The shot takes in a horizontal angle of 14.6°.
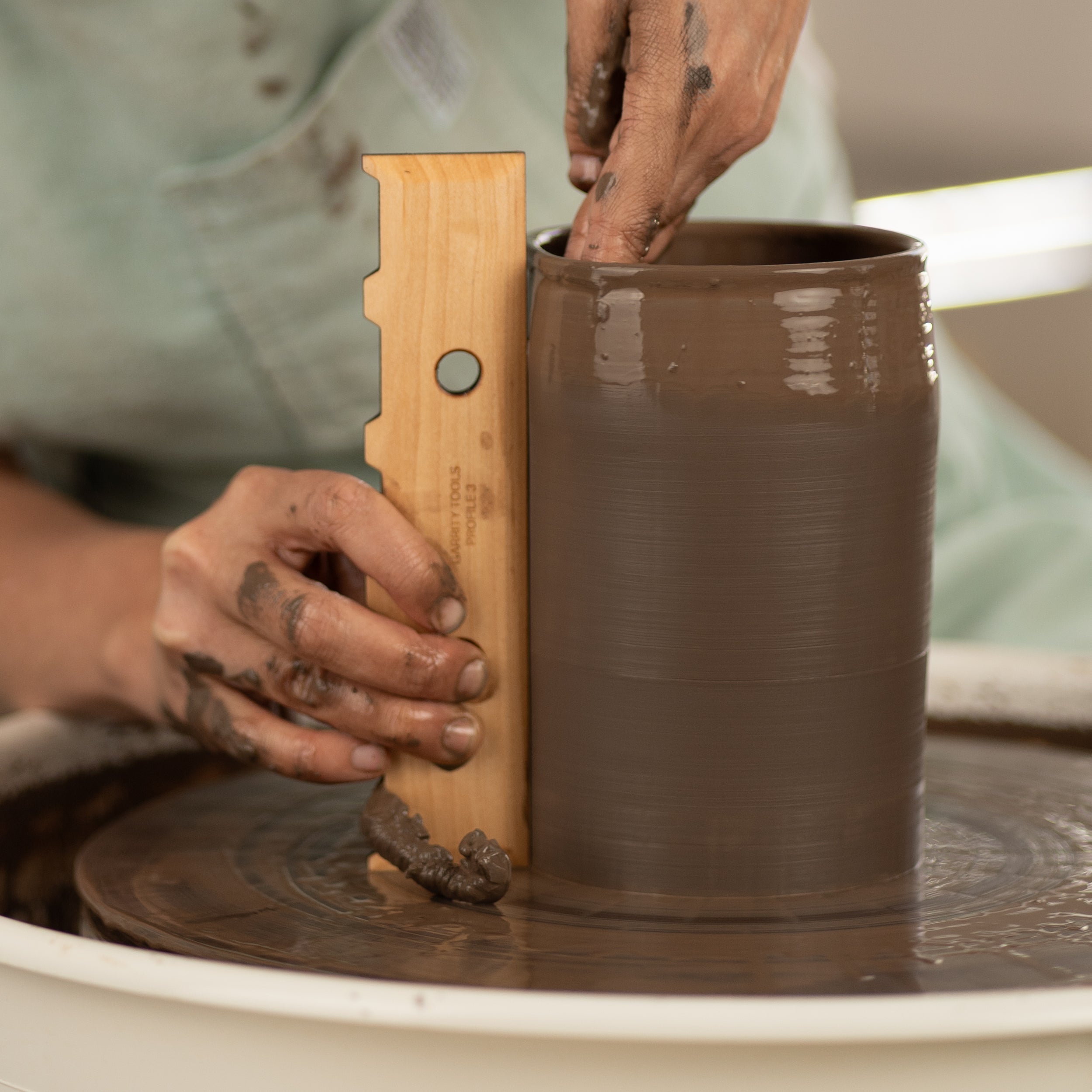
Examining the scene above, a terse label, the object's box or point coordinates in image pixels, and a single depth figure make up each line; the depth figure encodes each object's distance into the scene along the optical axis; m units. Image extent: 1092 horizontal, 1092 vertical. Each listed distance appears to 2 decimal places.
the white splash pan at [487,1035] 1.05
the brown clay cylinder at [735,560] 1.12
